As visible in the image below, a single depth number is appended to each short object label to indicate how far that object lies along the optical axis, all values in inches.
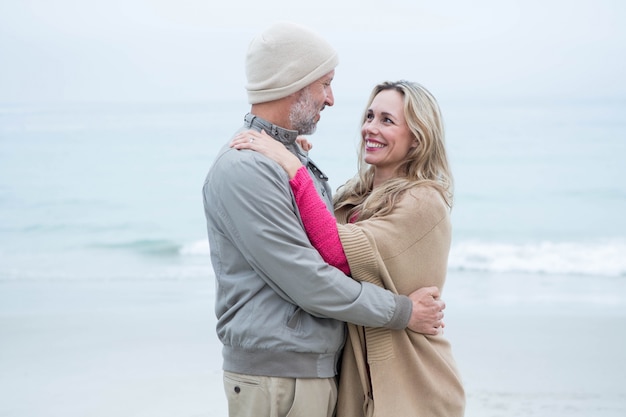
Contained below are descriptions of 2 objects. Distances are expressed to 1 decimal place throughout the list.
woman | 99.0
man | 93.2
